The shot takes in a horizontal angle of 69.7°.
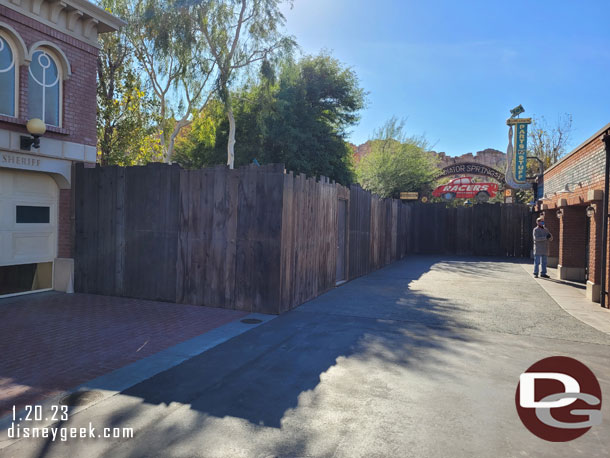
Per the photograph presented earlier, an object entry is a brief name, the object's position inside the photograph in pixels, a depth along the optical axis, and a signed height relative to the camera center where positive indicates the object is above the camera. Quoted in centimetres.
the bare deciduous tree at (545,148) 3375 +625
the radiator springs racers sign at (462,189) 3165 +278
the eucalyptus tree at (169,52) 2083 +839
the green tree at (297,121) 2550 +621
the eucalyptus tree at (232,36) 2219 +978
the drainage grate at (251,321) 704 -159
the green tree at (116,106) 1572 +416
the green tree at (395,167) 3059 +419
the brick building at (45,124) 839 +194
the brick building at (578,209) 941 +59
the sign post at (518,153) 2216 +382
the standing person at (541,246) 1358 -57
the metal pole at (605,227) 875 +5
